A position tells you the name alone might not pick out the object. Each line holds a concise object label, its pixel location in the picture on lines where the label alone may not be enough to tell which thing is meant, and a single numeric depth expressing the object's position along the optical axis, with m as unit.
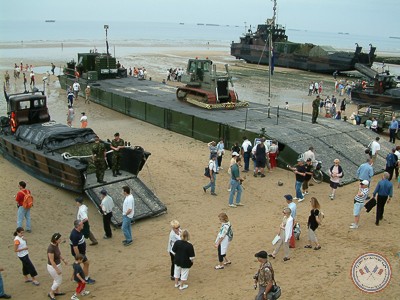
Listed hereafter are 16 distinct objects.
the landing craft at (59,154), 12.29
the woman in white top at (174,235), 8.30
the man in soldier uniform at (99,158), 12.16
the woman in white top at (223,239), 8.79
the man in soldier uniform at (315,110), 18.34
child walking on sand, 7.81
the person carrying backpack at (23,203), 10.49
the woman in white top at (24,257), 8.31
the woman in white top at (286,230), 9.05
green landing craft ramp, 16.11
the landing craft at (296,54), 52.28
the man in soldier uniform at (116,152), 12.90
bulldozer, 22.56
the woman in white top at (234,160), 12.29
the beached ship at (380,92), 28.23
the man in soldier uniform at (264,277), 6.73
